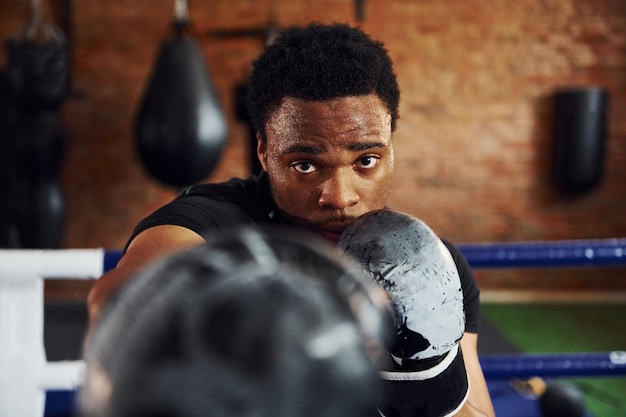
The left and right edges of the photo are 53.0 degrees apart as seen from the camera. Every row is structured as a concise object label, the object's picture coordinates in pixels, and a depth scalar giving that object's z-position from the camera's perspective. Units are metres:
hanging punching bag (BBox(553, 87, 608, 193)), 4.75
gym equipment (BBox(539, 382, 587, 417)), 2.16
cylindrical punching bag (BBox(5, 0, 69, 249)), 3.60
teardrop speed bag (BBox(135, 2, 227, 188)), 3.43
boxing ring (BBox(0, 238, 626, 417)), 1.57
